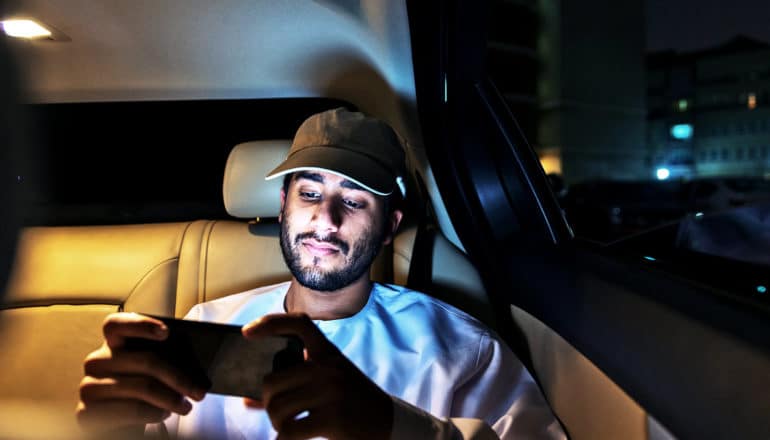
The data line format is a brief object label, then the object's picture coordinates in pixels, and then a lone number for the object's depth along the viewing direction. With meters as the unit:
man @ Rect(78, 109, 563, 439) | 0.87
